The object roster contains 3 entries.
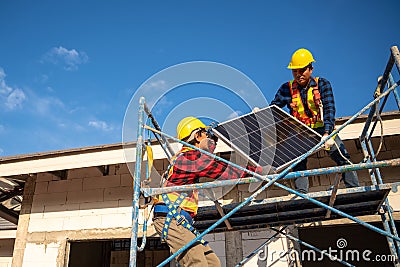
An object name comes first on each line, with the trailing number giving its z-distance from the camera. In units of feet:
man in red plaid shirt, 10.61
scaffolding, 9.85
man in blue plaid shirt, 12.66
